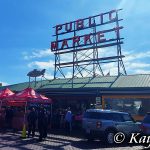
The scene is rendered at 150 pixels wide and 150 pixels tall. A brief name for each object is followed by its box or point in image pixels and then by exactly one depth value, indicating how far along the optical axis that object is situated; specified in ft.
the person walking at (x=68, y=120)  36.60
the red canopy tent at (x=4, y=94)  40.05
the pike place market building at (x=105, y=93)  38.91
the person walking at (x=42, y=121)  30.22
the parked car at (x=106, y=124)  27.21
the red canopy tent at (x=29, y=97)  35.62
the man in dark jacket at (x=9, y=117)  41.00
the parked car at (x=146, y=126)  23.25
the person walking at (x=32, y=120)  33.28
